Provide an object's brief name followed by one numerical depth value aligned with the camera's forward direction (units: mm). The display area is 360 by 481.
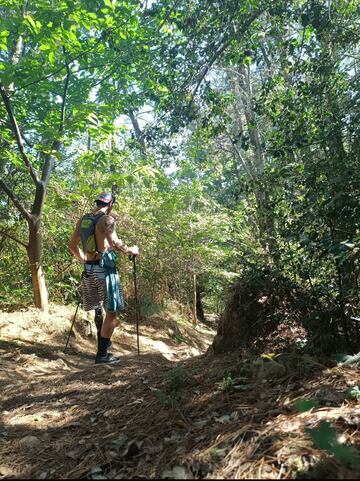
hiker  4809
